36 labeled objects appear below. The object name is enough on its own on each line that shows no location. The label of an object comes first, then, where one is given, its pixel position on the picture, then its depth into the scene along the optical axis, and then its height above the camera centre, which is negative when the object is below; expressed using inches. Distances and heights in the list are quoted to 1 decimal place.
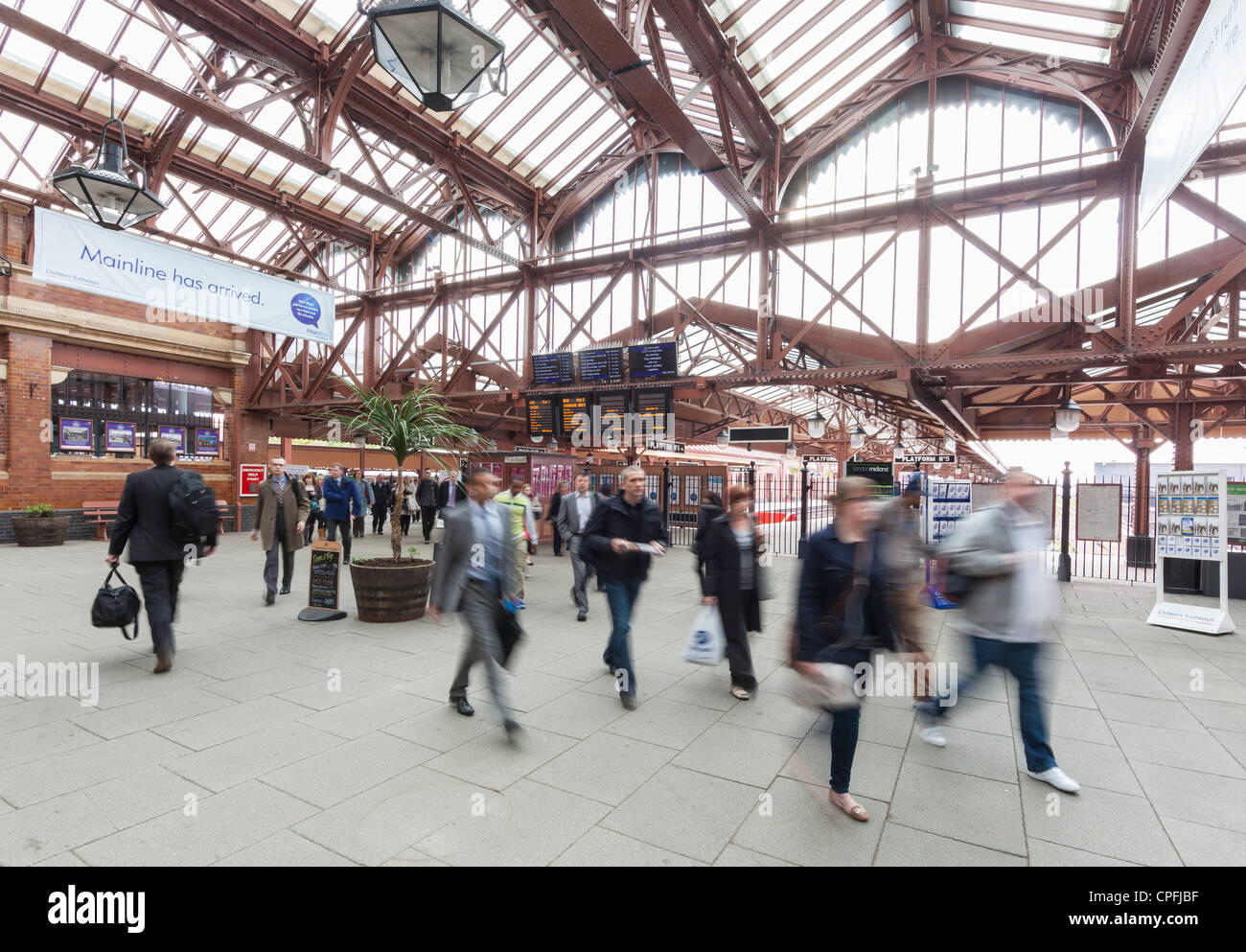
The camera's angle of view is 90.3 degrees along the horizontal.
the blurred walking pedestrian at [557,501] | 367.6 -22.4
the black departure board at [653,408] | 482.9 +46.3
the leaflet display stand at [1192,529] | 268.1 -24.9
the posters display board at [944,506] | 349.1 -19.8
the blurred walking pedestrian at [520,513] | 278.9 -22.1
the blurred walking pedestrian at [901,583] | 120.2 -22.2
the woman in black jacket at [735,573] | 176.2 -29.9
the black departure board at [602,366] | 498.6 +82.1
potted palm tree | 260.4 +6.5
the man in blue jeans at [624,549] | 176.1 -23.3
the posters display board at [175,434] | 617.9 +27.2
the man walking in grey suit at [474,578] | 147.0 -27.1
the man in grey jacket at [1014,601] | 127.5 -26.9
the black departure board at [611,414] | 498.0 +43.4
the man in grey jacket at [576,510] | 342.6 -24.5
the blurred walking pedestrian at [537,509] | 513.9 -36.4
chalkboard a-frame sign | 267.0 -51.0
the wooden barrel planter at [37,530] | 480.1 -55.0
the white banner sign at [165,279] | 303.3 +104.1
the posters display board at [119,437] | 573.9 +22.6
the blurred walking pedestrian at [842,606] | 112.5 -25.1
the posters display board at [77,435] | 544.7 +22.7
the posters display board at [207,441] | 650.2 +22.0
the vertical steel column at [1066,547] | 382.6 -48.2
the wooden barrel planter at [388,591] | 259.6 -53.4
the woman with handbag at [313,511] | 517.3 -39.7
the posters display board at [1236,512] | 345.1 -20.5
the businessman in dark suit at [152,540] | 191.3 -24.2
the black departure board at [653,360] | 475.2 +83.5
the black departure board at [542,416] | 537.3 +43.8
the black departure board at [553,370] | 525.7 +82.8
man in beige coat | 295.9 -25.3
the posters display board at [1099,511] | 390.6 -24.2
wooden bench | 541.0 -48.4
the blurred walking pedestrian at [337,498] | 365.5 -20.1
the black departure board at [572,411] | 514.3 +46.8
